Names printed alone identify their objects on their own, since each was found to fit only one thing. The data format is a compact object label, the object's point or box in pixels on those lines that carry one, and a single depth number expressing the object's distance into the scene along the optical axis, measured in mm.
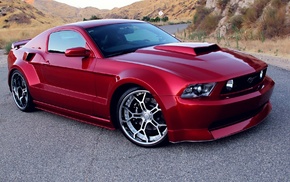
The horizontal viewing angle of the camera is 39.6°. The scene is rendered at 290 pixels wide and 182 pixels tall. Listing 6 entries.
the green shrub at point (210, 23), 24859
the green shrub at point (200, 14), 27516
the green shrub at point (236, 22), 21484
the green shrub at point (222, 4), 25812
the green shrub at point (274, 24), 18188
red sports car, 4234
